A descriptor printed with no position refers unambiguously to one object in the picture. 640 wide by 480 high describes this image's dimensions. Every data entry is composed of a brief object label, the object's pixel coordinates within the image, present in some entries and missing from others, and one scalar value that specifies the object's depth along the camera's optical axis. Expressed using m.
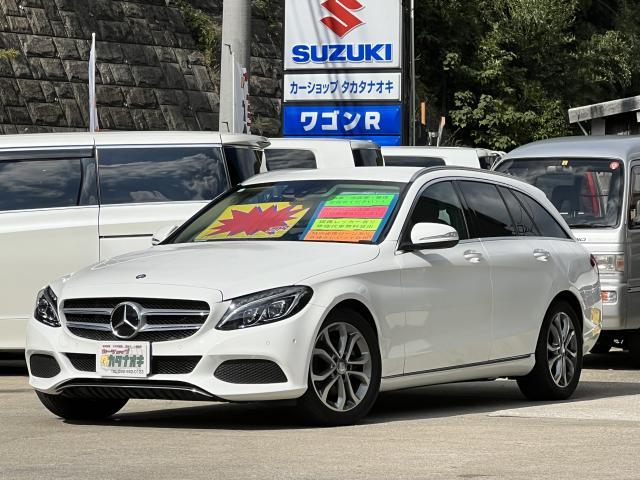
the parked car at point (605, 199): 14.66
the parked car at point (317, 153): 15.52
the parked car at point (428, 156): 18.42
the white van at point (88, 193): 13.14
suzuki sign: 24.78
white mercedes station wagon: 8.80
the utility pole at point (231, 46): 19.59
